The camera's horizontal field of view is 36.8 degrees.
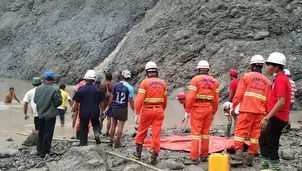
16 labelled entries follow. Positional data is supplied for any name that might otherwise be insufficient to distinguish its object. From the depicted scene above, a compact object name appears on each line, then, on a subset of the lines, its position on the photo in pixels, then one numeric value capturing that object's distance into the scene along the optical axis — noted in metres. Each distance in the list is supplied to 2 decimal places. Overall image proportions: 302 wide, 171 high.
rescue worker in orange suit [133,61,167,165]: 8.11
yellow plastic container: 6.39
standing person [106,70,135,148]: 9.46
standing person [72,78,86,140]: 10.16
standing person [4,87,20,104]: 19.90
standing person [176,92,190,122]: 9.71
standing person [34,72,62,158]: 9.25
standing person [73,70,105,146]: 9.31
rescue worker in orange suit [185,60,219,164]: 8.01
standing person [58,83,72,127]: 13.55
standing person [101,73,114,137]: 11.09
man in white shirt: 9.61
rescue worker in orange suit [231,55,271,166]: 7.75
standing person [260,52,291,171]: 6.57
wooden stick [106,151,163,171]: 7.22
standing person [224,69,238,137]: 10.35
